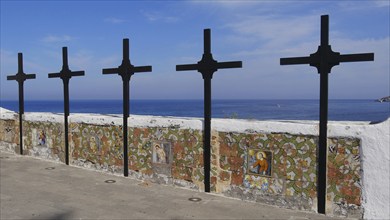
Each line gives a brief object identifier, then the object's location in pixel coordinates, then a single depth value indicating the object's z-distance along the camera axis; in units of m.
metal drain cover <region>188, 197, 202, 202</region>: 6.32
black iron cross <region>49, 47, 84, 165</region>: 9.52
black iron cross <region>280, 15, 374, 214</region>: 5.46
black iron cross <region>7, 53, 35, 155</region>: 10.93
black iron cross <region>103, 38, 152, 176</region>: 8.06
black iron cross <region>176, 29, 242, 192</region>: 6.71
